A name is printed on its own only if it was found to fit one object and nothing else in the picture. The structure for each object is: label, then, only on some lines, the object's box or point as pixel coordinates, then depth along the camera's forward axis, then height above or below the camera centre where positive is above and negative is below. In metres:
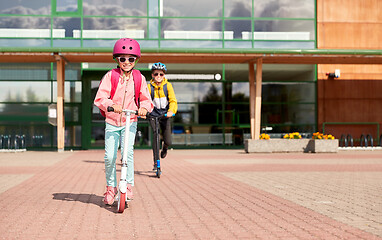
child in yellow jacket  9.98 +0.49
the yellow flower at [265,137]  21.28 -0.63
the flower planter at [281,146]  21.20 -0.98
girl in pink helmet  6.36 +0.28
